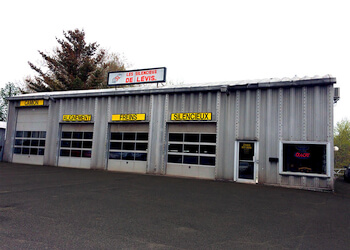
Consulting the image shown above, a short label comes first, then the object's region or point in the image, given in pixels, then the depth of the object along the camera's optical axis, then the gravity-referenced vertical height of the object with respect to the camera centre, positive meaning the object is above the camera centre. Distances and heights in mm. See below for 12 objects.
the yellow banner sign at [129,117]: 14750 +1800
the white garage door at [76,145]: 16250 -49
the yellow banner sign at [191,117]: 13195 +1791
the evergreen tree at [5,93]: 50938 +9991
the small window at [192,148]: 13211 +106
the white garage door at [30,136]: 17797 +459
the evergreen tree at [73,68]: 33500 +10586
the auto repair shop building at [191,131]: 11133 +1037
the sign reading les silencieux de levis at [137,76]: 15875 +4678
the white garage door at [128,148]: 14797 -22
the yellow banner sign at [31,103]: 18000 +2890
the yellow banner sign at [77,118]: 16159 +1738
